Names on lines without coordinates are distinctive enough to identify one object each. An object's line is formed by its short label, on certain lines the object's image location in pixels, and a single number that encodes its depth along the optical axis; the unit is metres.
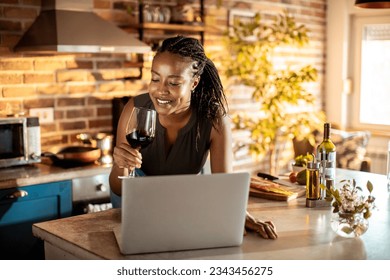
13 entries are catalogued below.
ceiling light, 2.54
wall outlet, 3.34
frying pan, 3.14
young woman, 1.99
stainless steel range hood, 3.01
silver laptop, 1.39
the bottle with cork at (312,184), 1.98
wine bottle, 2.03
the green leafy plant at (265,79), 4.34
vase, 1.61
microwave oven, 3.02
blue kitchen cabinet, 2.77
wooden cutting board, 2.06
